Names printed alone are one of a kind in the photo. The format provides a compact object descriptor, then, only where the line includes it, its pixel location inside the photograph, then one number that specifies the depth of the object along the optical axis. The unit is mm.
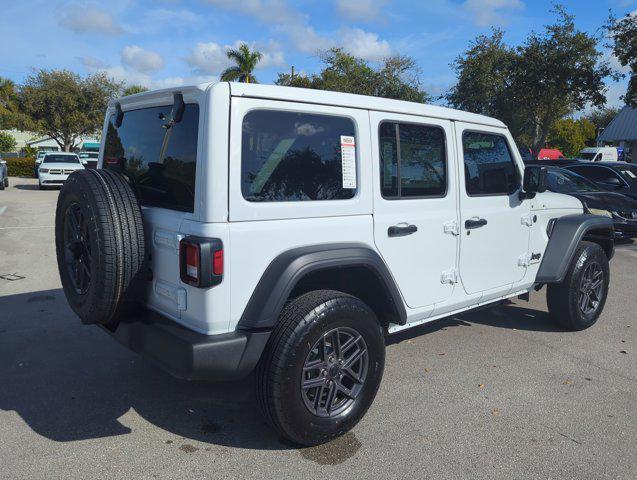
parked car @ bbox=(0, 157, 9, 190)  19762
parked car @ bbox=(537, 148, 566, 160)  34953
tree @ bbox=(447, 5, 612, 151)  22359
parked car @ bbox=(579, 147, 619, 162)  35700
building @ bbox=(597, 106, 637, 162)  34844
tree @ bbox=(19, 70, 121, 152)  31828
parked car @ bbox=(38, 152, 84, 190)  20125
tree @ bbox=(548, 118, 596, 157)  51306
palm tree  37000
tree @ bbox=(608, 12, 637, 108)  17453
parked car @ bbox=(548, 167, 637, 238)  9930
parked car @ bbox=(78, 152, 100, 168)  25156
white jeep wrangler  2695
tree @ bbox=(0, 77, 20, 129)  34812
